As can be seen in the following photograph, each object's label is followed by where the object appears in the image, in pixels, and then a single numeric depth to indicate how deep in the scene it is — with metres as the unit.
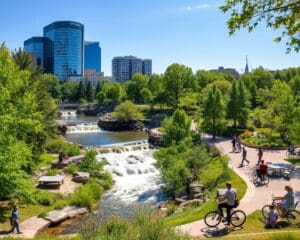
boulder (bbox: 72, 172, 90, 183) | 28.59
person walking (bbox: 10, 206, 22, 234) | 16.83
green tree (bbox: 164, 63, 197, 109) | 76.00
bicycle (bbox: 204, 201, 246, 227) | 14.41
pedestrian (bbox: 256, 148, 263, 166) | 28.41
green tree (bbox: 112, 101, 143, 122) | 70.31
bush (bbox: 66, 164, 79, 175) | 30.75
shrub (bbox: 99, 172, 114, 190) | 28.53
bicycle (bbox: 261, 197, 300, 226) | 14.57
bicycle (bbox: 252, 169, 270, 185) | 22.27
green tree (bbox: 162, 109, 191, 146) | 35.38
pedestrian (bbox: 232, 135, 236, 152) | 35.56
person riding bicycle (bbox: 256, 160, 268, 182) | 22.27
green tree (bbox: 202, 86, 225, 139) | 44.28
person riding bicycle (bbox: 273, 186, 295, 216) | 14.80
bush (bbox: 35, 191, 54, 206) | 22.86
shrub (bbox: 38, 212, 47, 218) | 20.10
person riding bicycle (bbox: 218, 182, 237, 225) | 13.94
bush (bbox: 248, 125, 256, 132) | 48.73
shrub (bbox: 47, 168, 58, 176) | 28.86
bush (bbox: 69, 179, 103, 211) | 22.98
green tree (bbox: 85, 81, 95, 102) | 126.62
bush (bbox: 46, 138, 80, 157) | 37.44
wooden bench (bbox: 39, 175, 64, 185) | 26.09
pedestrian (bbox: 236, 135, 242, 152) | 35.19
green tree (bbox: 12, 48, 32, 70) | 32.41
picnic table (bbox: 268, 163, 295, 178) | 23.67
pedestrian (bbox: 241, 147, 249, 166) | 29.02
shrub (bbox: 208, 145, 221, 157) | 34.93
